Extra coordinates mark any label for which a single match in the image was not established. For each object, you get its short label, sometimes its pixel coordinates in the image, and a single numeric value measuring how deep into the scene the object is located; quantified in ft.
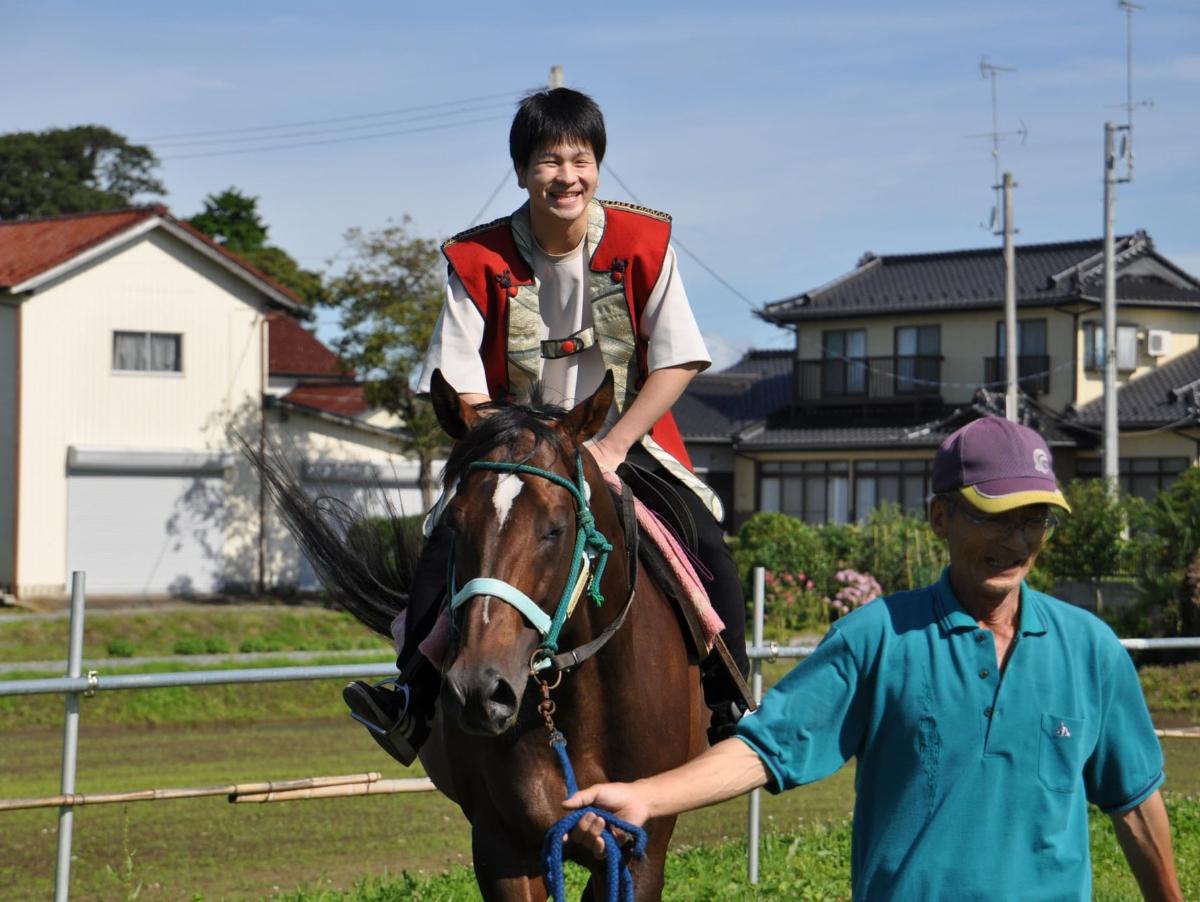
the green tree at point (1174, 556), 61.00
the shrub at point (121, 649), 67.65
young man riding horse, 15.67
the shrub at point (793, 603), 76.54
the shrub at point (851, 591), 76.07
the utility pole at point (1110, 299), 104.42
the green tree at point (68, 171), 210.59
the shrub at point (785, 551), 81.46
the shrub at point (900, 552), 78.18
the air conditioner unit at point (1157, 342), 127.65
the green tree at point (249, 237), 181.88
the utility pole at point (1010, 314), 106.32
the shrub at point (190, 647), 68.18
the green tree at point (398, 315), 96.37
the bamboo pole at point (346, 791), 22.11
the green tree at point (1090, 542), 71.26
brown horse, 11.54
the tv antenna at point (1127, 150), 104.49
